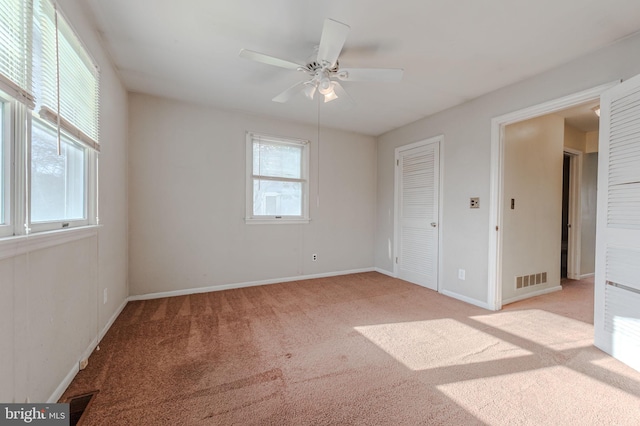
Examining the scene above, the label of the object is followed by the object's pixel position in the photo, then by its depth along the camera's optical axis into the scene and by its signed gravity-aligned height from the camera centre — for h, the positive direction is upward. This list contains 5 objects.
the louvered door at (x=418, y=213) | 3.70 -0.02
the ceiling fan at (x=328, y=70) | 1.68 +1.12
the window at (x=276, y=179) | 3.80 +0.46
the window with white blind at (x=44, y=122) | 1.15 +0.47
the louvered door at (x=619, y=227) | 1.81 -0.10
